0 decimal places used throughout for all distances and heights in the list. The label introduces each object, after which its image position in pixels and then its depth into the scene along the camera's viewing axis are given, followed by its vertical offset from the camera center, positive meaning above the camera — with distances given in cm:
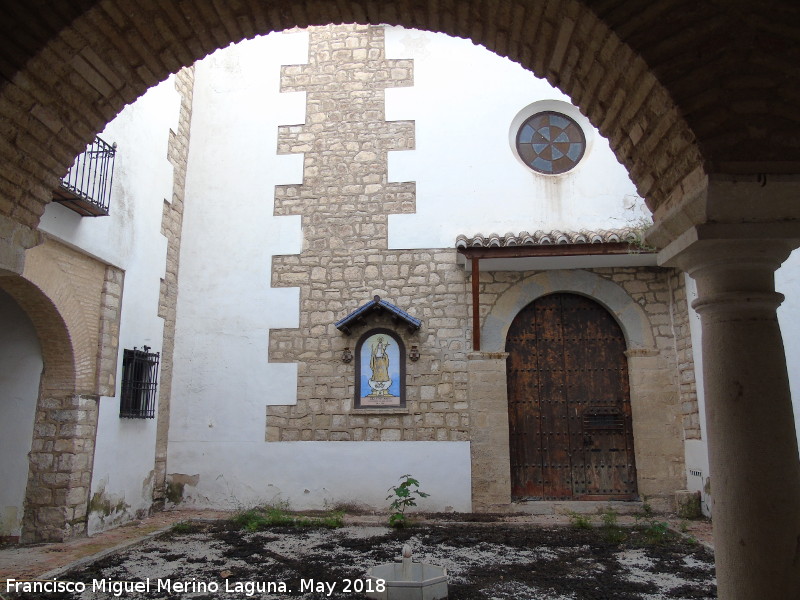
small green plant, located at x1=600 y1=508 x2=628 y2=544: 547 -116
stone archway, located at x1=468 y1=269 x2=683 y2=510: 674 +20
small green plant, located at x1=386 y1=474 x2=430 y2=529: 618 -98
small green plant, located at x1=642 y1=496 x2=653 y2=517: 652 -108
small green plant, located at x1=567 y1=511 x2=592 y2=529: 604 -114
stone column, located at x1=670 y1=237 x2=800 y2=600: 206 -4
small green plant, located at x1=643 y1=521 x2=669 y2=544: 538 -114
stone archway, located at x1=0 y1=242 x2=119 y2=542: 530 +15
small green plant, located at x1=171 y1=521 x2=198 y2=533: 598 -119
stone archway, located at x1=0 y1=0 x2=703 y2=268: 249 +157
